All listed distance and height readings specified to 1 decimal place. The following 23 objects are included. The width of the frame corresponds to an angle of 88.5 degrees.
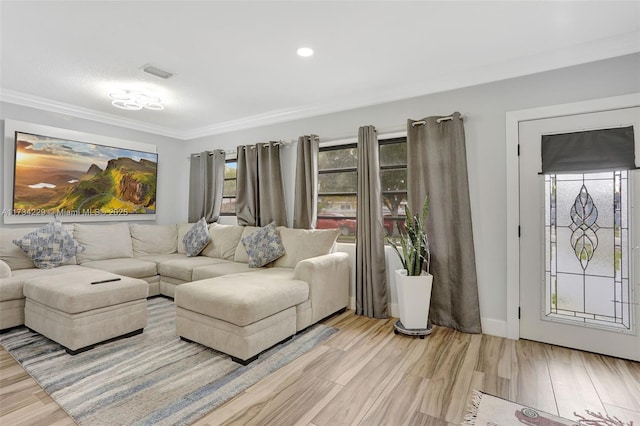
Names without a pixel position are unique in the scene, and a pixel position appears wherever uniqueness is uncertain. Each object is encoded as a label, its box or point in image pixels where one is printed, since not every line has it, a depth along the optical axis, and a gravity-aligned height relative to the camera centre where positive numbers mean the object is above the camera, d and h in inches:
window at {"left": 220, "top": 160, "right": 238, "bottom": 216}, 207.6 +17.1
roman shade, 99.9 +22.3
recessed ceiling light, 107.3 +55.2
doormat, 70.1 -43.1
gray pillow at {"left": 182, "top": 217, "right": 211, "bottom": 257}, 180.4 -12.7
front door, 99.8 -9.1
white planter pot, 118.1 -28.9
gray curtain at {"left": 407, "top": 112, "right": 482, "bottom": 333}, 121.7 +1.0
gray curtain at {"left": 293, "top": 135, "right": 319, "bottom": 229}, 161.2 +17.2
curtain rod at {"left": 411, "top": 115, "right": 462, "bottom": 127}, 126.1 +38.9
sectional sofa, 99.7 -23.3
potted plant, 118.3 -22.7
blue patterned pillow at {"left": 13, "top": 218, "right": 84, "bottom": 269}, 140.6 -13.4
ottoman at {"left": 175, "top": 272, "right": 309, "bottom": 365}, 95.5 -29.7
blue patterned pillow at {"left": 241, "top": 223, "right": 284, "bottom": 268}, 148.7 -13.5
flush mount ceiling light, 139.8 +51.1
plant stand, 116.9 -40.2
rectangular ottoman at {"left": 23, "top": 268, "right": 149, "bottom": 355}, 101.1 -30.7
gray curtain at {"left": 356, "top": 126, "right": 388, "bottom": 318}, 139.9 -7.6
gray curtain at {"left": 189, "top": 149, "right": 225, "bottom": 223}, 203.5 +20.5
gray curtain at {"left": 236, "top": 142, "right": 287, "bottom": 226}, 174.6 +17.2
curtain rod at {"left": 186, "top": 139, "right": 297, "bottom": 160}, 173.9 +40.1
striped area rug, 73.5 -43.0
